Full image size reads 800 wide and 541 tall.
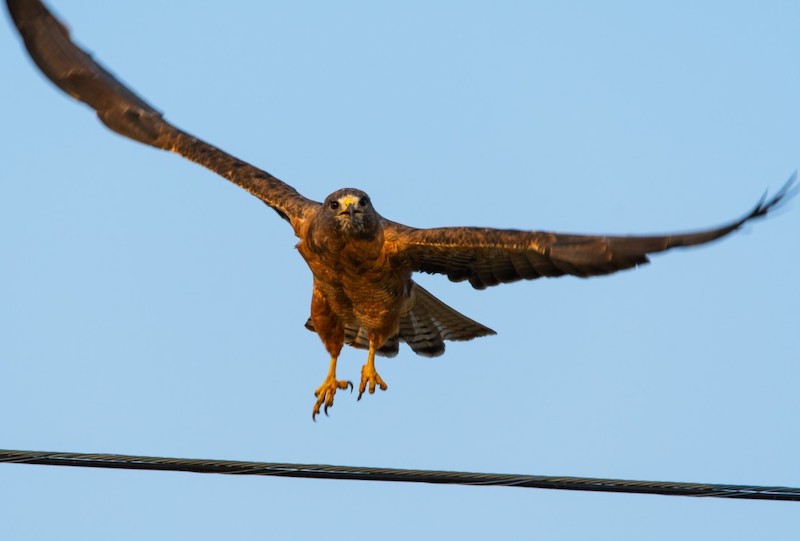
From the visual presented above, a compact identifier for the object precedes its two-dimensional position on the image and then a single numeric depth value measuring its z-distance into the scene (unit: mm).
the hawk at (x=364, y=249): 21234
